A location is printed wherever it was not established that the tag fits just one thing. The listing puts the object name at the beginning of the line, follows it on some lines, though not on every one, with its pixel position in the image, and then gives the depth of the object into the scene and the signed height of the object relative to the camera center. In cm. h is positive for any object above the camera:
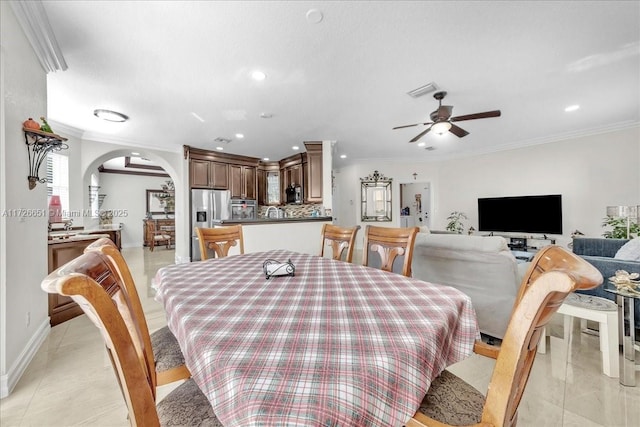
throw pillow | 243 -41
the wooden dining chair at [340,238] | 202 -21
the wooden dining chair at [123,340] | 51 -30
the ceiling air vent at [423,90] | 286 +140
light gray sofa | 209 -53
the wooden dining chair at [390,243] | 165 -21
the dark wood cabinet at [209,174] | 546 +89
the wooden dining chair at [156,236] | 728 -60
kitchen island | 364 -30
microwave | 605 +15
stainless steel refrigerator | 535 +12
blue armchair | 204 -48
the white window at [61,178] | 407 +61
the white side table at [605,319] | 173 -76
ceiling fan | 303 +113
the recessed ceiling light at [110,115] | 346 +139
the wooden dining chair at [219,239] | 203 -20
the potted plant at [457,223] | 636 -29
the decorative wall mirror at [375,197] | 709 +42
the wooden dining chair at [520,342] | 51 -30
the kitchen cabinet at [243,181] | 607 +79
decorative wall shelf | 198 +57
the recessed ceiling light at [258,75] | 257 +141
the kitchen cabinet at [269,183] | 676 +81
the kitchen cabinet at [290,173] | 598 +100
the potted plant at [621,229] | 387 -30
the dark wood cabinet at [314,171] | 492 +82
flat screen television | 496 -7
